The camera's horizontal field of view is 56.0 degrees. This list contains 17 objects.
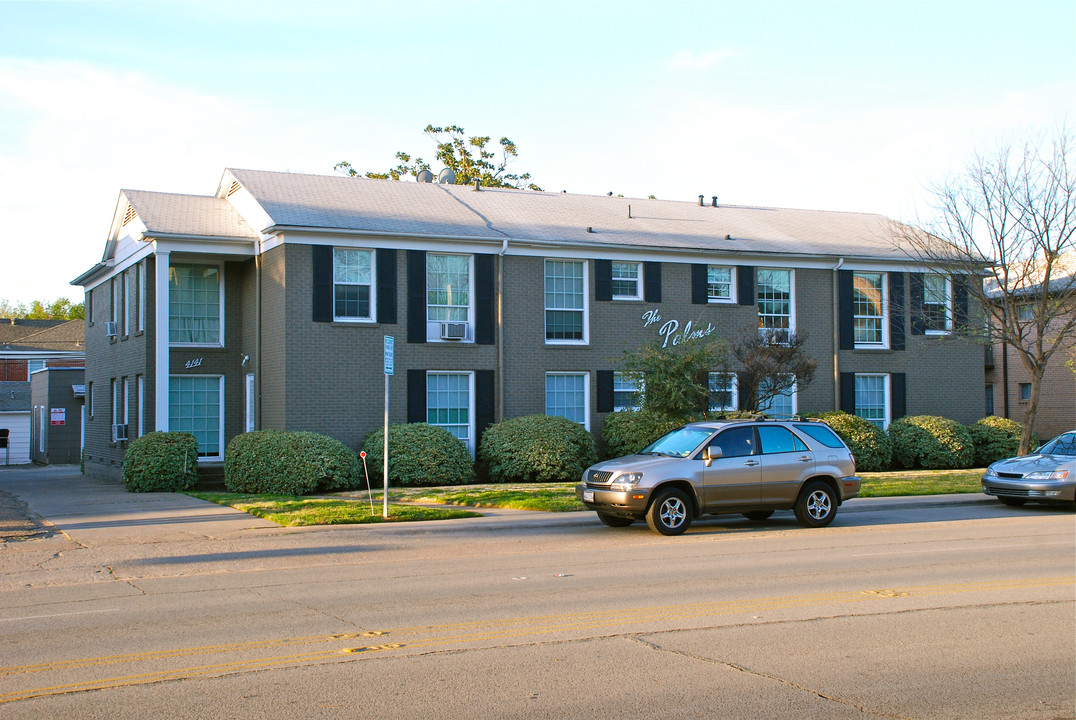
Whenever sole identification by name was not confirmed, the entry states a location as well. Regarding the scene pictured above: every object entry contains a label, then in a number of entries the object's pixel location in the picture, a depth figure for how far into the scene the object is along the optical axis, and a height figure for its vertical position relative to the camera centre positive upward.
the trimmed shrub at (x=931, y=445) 27.11 -1.50
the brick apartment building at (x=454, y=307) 23.75 +2.20
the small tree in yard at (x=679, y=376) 22.95 +0.34
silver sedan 17.67 -1.58
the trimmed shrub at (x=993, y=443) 28.09 -1.52
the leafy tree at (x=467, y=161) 46.78 +10.75
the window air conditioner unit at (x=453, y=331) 24.31 +1.47
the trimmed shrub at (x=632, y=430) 24.04 -0.94
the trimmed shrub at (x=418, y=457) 22.50 -1.45
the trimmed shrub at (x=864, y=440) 26.11 -1.31
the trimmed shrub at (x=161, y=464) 22.56 -1.57
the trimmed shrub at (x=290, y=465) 21.03 -1.50
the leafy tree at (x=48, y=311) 90.50 +7.82
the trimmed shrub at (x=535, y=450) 23.47 -1.37
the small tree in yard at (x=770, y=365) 23.20 +0.57
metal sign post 16.36 +0.55
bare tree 24.08 +3.29
